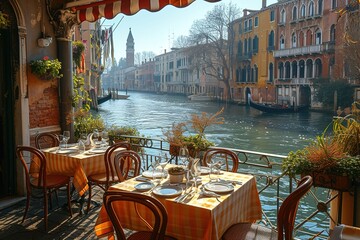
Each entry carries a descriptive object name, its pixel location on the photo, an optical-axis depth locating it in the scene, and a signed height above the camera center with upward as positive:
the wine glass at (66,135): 3.88 -0.50
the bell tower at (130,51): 78.81 +9.57
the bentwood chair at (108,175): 3.33 -0.86
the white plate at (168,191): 2.20 -0.66
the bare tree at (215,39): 34.75 +5.29
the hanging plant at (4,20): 3.59 +0.76
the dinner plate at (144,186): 2.35 -0.66
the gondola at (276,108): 23.64 -1.23
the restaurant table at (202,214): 1.99 -0.77
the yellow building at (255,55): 29.72 +3.31
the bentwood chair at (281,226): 1.83 -0.78
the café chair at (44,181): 3.07 -0.87
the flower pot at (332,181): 2.38 -0.63
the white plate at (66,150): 3.68 -0.64
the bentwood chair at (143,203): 1.79 -0.62
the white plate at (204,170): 2.74 -0.64
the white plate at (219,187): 2.28 -0.65
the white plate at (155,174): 2.62 -0.64
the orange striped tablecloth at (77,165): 3.38 -0.76
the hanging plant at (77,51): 5.72 +0.67
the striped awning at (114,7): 3.85 +1.02
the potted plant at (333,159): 2.38 -0.49
